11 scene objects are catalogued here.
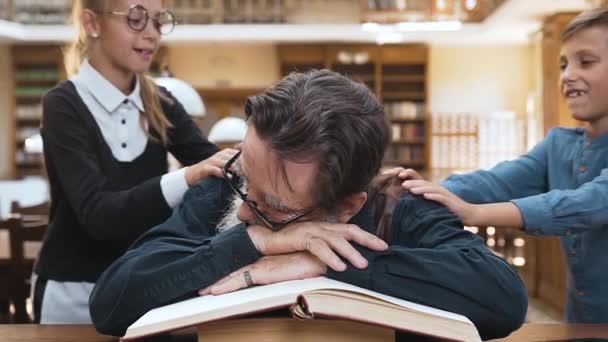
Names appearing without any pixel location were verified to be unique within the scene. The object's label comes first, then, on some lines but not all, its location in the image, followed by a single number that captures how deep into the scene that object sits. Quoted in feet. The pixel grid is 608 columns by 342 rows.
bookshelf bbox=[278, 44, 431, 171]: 42.47
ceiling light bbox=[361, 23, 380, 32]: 39.11
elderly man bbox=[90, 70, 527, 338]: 3.54
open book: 2.88
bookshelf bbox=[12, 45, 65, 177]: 42.52
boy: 4.54
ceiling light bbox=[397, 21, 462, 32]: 39.09
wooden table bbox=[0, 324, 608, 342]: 3.87
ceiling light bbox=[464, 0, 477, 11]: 37.50
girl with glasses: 4.87
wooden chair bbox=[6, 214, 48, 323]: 10.79
